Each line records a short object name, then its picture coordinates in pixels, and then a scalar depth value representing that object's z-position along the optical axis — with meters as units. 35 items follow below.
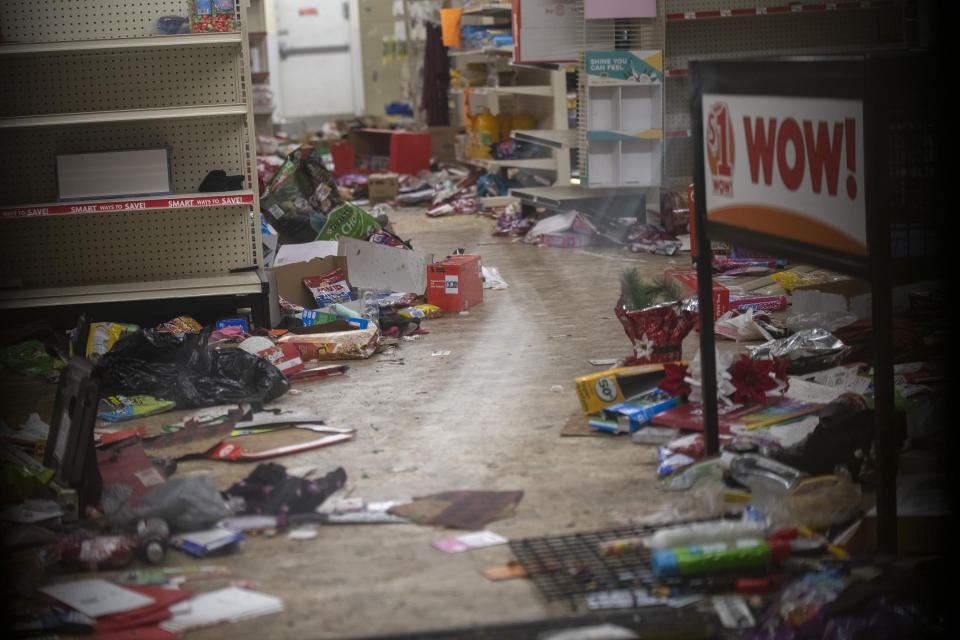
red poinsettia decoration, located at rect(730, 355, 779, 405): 4.16
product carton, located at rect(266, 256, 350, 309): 6.62
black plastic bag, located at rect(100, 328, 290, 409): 4.84
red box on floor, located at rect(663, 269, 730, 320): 5.76
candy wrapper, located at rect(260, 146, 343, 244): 8.34
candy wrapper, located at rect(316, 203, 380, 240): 7.72
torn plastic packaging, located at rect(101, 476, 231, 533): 3.36
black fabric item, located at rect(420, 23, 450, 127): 14.58
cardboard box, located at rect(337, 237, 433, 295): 6.90
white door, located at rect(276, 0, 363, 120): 19.88
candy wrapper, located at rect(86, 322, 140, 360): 5.57
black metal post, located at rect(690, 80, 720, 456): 3.62
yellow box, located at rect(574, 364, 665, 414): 4.27
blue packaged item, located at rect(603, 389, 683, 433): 4.09
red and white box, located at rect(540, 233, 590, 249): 8.94
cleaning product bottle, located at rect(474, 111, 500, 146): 12.33
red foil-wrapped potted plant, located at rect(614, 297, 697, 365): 4.71
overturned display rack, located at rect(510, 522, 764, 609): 2.75
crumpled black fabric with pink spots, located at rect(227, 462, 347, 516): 3.49
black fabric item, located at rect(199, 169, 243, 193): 6.34
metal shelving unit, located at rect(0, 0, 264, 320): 6.13
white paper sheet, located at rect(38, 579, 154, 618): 2.81
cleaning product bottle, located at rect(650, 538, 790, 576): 2.79
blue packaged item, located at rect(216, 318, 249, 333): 6.11
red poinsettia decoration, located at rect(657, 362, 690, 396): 4.20
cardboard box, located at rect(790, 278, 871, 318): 5.41
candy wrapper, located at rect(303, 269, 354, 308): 6.67
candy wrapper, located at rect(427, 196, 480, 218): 11.50
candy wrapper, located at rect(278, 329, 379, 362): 5.57
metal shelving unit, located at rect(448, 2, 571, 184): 10.34
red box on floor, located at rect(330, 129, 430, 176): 13.80
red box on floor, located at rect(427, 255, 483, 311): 6.66
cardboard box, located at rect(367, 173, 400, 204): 12.56
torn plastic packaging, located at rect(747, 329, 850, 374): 4.73
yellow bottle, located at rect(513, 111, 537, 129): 12.10
